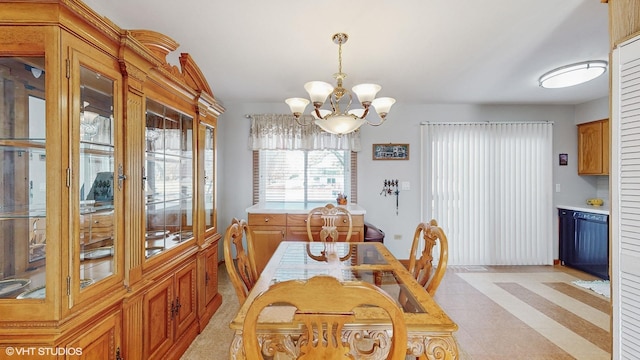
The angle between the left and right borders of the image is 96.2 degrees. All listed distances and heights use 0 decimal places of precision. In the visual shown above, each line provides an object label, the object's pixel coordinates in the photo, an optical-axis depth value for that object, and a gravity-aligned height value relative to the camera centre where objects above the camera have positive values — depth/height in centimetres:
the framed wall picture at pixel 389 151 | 442 +43
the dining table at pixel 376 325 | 115 -61
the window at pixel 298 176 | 444 +5
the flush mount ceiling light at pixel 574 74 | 275 +106
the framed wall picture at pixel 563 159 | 446 +30
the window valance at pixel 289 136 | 426 +64
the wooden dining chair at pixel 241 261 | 141 -46
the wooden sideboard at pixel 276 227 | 374 -62
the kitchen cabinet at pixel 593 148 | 400 +44
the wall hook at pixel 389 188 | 443 -14
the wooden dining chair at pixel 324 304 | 79 -34
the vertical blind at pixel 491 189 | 434 -16
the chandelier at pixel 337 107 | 200 +58
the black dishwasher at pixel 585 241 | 369 -87
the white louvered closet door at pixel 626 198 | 152 -11
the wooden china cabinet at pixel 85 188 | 113 -4
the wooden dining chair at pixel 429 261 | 149 -48
